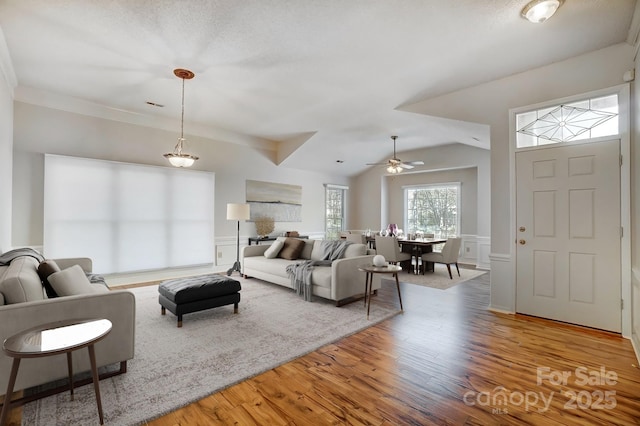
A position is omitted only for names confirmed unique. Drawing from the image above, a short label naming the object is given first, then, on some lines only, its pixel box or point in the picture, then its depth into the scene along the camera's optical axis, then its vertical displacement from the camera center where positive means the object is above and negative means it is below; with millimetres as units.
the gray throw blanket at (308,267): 4395 -812
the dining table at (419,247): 6289 -711
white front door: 3213 -210
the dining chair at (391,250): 6344 -762
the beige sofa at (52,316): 1919 -722
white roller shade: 4609 +7
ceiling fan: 6440 +1113
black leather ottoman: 3363 -945
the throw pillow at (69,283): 2355 -571
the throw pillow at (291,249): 5474 -636
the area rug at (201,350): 1943 -1274
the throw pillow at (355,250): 4613 -559
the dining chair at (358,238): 7242 -564
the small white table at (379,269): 3748 -699
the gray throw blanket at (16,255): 2887 -434
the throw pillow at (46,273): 2501 -516
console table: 6871 -579
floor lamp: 5789 +53
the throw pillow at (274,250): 5625 -673
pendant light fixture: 3781 +771
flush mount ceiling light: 2420 +1732
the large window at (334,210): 9102 +165
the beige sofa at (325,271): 4059 -883
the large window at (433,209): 8188 +181
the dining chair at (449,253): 6145 -786
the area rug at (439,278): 5482 -1271
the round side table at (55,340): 1547 -714
